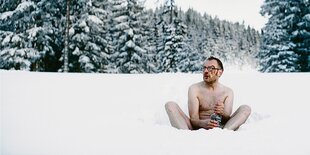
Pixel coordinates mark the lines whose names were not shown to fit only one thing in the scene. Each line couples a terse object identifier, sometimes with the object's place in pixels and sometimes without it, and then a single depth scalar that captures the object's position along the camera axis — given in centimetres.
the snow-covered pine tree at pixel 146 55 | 2656
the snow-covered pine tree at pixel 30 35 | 1747
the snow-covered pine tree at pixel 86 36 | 1931
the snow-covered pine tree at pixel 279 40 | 1925
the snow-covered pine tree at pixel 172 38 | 2931
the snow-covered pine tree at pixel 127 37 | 2531
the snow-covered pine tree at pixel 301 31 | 1928
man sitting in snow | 385
